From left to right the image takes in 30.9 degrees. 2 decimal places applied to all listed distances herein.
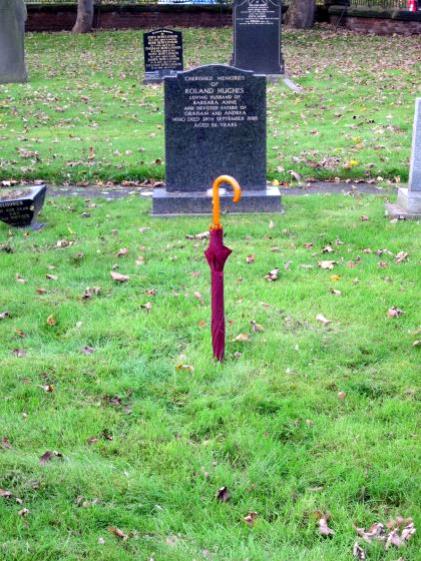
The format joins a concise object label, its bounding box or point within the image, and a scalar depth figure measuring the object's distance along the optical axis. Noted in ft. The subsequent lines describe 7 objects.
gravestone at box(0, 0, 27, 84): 56.18
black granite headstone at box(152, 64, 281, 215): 27.55
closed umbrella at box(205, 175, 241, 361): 15.78
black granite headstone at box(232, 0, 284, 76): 61.52
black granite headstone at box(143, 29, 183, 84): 64.59
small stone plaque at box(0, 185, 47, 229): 26.30
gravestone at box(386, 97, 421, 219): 26.86
